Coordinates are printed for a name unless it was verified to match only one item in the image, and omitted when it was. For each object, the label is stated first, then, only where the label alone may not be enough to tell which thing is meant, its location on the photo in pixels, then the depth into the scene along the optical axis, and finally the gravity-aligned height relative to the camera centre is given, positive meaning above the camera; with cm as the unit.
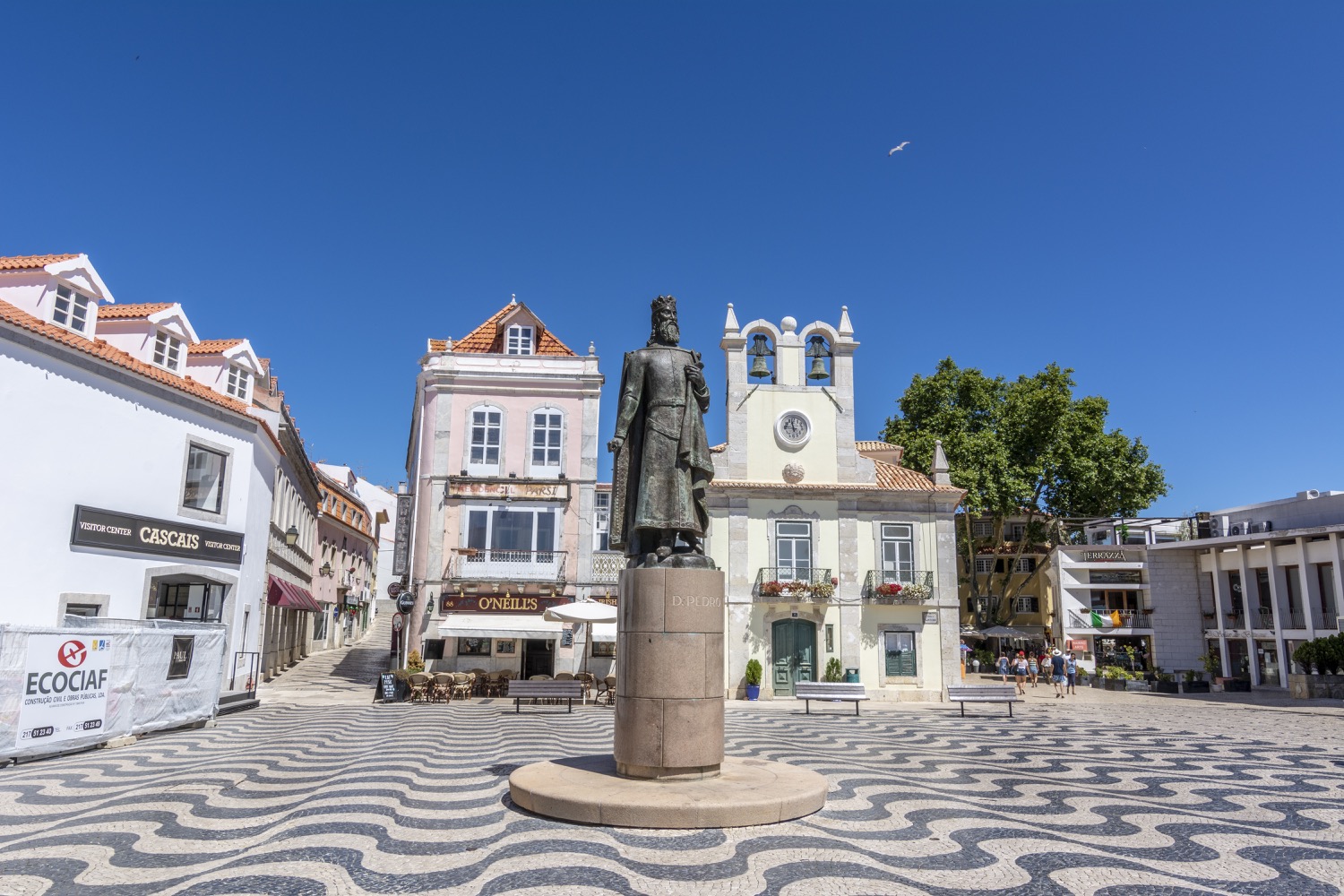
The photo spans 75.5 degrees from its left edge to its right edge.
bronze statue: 870 +167
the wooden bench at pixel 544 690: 1827 -150
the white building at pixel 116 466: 1566 +294
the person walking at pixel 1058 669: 2741 -137
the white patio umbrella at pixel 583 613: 2089 +13
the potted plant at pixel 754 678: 2494 -163
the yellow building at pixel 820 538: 2617 +257
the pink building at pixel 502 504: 2516 +335
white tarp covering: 1085 -99
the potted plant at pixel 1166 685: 3058 -202
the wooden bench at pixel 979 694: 1931 -153
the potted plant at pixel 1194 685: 3084 -201
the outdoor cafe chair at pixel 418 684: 2106 -162
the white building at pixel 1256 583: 2992 +170
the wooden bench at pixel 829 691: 1956 -153
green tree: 3859 +786
